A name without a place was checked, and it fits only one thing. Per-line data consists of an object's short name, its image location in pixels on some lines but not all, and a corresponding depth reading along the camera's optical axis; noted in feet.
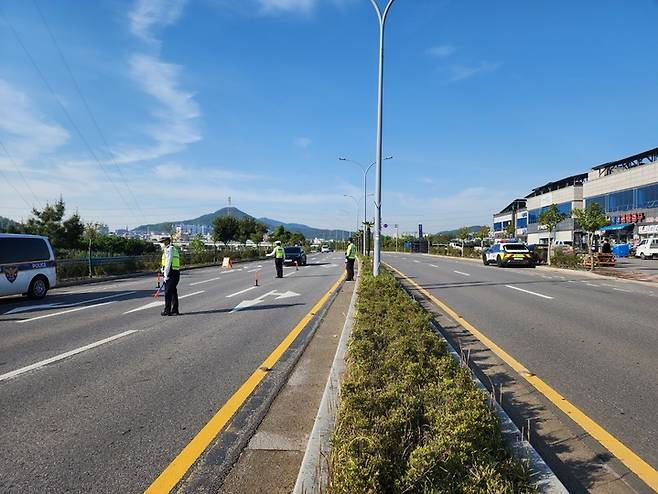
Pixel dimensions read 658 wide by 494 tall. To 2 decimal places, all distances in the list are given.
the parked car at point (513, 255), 94.79
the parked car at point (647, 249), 133.08
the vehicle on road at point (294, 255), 109.49
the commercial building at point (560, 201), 252.21
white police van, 43.37
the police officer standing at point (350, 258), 62.34
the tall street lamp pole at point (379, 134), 50.80
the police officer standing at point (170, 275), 33.40
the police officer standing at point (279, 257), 69.36
